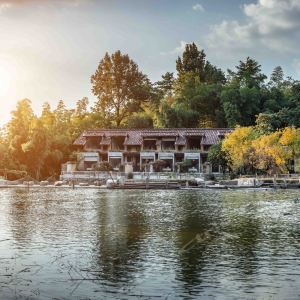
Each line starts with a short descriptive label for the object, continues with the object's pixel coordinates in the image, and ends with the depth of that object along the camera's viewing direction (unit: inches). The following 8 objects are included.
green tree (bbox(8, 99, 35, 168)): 3036.4
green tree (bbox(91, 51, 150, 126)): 3954.2
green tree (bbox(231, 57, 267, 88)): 3951.8
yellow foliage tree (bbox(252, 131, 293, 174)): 2431.1
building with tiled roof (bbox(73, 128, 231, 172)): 3061.0
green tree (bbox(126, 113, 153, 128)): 3690.9
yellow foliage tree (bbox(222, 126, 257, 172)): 2549.2
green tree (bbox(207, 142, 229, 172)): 2800.2
